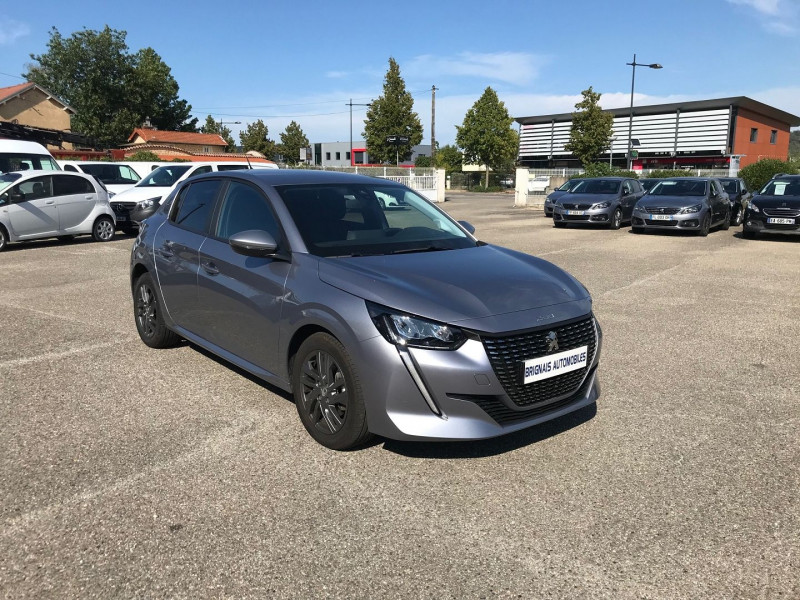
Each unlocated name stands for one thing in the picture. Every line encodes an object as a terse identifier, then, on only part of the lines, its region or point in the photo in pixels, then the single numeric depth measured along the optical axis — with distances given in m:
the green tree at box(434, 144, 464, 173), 79.50
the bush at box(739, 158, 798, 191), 28.49
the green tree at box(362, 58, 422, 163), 58.72
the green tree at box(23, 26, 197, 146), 70.06
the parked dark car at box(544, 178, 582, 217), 20.50
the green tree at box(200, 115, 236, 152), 95.06
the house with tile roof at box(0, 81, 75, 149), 51.57
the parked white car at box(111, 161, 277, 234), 16.45
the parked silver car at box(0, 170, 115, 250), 13.58
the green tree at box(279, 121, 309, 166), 83.88
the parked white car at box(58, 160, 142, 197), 20.22
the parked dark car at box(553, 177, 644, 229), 18.72
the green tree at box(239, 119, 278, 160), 84.56
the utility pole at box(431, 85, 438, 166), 56.22
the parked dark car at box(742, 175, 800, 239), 15.25
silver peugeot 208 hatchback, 3.43
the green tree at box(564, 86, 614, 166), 55.16
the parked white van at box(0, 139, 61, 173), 17.11
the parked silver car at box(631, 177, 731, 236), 16.83
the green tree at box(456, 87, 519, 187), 60.53
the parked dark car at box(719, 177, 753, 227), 19.89
